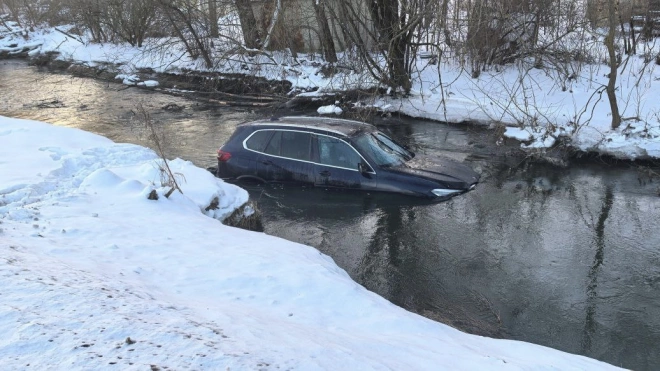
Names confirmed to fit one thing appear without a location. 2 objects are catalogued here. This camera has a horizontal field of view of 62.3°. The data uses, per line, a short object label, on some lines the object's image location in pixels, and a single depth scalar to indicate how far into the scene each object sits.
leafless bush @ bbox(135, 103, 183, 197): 8.61
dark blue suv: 9.95
